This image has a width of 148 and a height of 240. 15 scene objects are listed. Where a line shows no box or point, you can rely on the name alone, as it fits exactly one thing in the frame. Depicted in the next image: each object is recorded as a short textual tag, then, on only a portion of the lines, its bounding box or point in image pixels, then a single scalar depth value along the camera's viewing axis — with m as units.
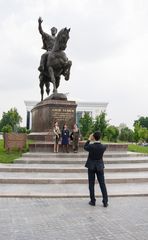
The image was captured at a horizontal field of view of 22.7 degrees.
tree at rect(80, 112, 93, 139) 39.98
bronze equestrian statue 19.12
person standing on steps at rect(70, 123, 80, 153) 16.22
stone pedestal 18.38
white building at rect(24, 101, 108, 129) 98.84
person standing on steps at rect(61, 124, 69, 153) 16.02
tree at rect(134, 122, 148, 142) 59.59
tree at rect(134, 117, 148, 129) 105.45
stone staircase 9.70
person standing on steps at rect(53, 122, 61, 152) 16.17
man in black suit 8.27
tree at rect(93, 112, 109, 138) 42.06
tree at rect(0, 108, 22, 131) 73.62
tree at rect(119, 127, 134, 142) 63.22
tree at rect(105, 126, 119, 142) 42.09
